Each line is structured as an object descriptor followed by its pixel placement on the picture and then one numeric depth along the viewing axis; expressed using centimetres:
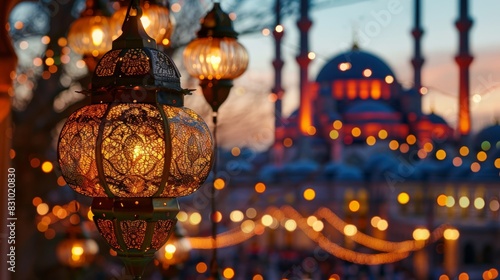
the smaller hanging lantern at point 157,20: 557
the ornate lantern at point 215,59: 530
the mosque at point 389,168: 4138
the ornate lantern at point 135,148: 305
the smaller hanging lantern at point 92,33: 614
